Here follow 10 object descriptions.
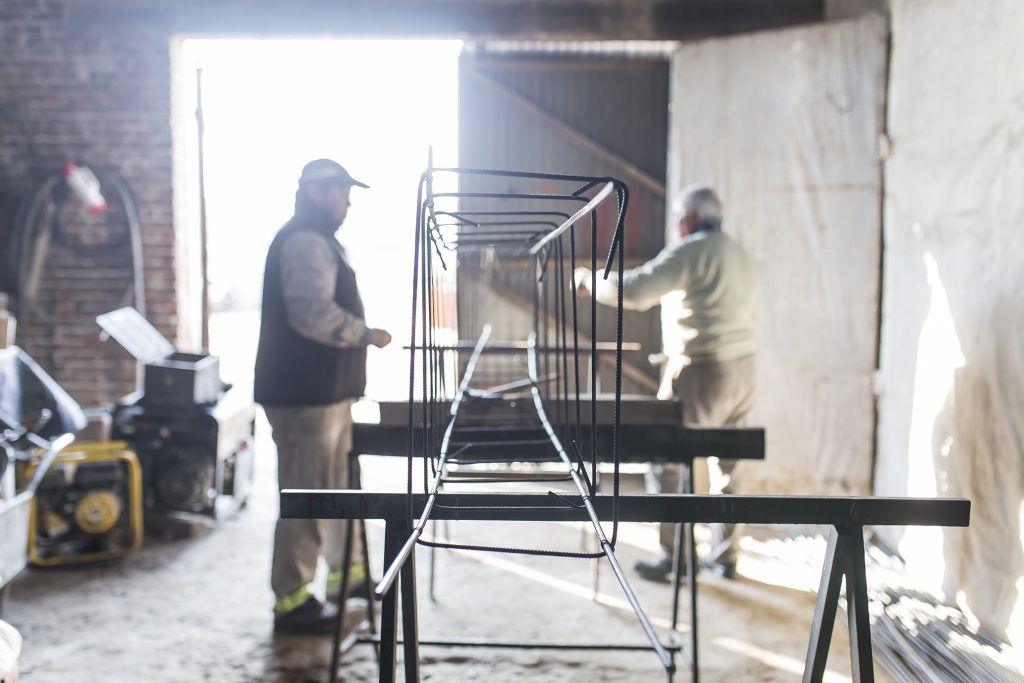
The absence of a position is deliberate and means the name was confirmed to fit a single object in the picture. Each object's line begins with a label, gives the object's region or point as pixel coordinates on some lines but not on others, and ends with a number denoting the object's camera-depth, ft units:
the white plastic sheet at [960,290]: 7.97
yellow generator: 11.37
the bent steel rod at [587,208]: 3.71
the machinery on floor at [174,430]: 12.62
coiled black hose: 15.08
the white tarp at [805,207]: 12.87
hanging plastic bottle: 14.84
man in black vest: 9.23
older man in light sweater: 10.99
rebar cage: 3.85
